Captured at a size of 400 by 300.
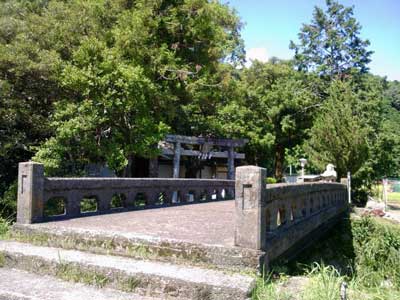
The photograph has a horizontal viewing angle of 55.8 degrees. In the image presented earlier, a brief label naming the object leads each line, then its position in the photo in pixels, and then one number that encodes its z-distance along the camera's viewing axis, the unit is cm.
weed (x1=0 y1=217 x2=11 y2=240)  521
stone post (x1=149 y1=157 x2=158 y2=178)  1474
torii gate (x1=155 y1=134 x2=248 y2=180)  1563
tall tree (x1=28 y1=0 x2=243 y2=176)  1072
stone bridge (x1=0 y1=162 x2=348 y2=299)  353
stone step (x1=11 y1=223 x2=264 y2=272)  379
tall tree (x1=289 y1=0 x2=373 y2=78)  2897
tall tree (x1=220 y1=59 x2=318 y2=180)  2550
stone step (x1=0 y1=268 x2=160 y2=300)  330
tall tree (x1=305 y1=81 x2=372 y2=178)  2094
